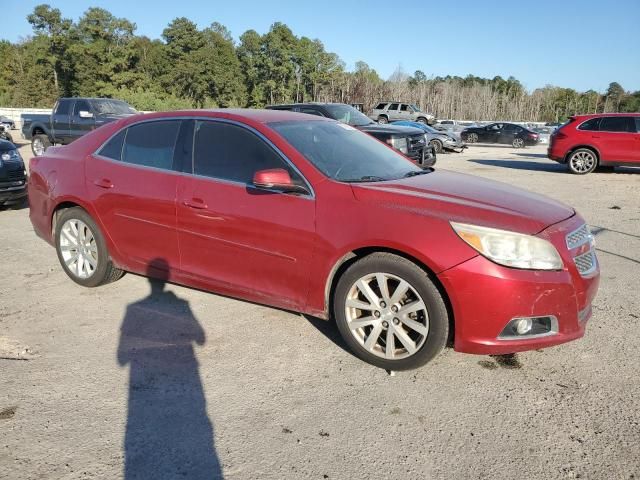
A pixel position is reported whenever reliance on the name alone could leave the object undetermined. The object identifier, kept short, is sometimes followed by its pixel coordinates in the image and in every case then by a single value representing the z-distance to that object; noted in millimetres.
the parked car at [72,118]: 14719
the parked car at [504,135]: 28486
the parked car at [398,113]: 35531
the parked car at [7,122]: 32703
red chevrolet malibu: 2918
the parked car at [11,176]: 7696
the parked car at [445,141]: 22547
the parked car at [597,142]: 13273
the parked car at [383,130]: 11703
